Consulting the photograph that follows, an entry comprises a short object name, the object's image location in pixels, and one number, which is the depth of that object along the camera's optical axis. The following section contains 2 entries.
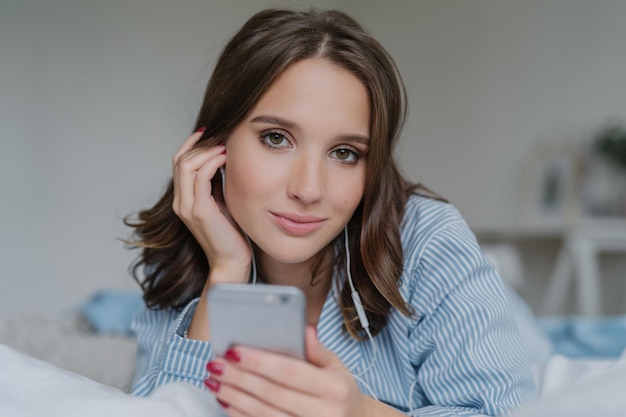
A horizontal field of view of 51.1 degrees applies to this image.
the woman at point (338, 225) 0.88
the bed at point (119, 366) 0.53
